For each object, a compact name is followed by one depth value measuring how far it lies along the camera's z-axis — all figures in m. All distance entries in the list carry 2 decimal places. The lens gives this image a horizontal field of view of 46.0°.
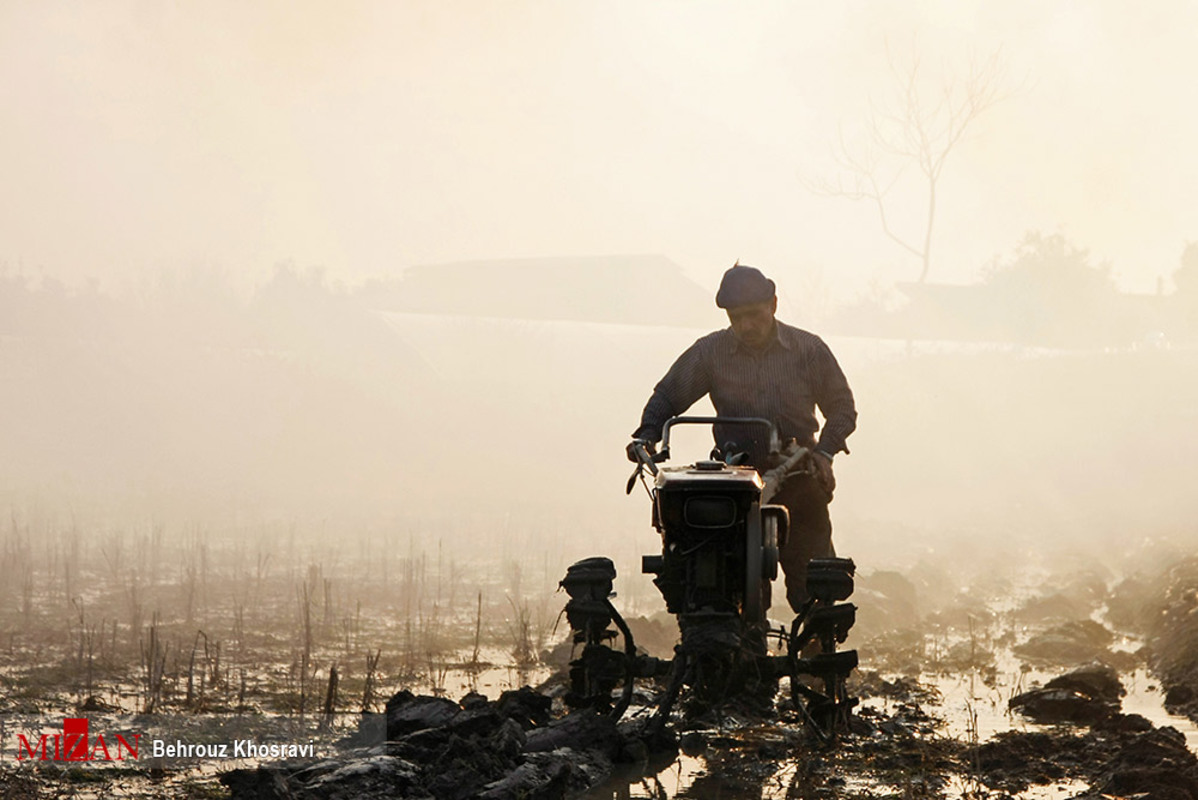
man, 9.12
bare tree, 49.56
